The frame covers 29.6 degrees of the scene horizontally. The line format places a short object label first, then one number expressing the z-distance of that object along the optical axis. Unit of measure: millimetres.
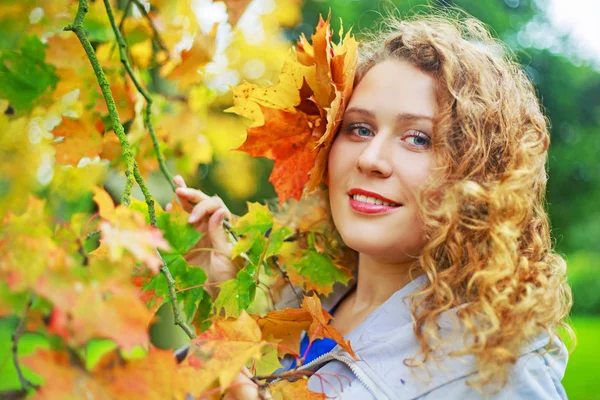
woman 924
